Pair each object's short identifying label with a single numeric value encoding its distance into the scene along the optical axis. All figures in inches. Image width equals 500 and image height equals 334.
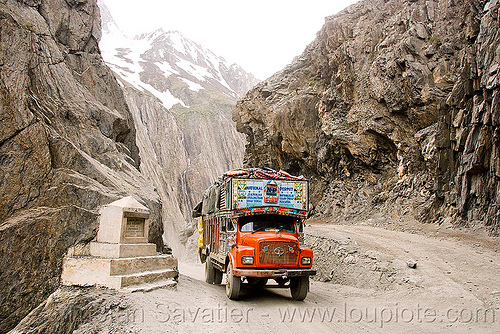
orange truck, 346.9
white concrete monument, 336.5
